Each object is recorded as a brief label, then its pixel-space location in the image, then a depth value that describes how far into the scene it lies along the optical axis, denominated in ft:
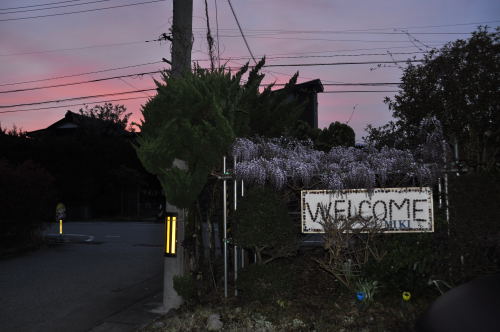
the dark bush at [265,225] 21.56
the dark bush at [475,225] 19.56
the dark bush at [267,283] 21.80
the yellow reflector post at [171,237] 23.38
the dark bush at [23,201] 48.67
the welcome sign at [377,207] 21.94
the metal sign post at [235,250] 23.49
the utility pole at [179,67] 23.70
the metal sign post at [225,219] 22.99
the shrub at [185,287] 22.85
